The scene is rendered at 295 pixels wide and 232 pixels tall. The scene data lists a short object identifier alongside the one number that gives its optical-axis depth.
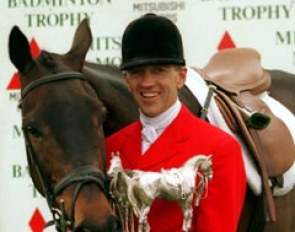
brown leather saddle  7.80
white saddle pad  7.71
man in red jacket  6.01
